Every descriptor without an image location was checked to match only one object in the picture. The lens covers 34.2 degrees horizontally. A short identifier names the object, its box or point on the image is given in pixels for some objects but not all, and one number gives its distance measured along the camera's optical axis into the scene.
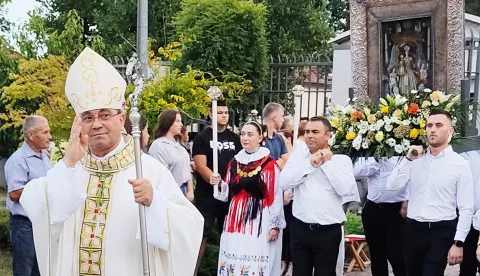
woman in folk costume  7.96
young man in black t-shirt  8.70
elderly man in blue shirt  7.11
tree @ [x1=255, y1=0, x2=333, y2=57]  24.95
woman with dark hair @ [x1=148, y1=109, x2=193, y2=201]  8.05
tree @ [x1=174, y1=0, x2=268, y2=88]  15.67
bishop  4.14
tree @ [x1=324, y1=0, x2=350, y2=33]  39.12
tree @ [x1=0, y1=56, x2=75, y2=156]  12.61
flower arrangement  7.27
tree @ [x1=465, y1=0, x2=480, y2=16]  33.34
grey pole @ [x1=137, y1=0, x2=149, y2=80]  12.36
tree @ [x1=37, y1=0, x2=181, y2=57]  27.42
